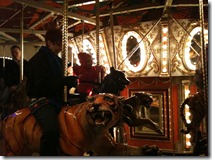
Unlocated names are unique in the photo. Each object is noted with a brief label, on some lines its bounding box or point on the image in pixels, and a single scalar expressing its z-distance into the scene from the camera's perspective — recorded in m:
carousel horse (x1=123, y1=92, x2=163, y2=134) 5.45
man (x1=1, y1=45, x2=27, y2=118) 5.60
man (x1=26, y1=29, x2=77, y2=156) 5.20
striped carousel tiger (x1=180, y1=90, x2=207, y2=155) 5.24
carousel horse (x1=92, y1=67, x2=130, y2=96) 5.58
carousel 5.24
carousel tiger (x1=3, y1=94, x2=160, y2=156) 5.02
